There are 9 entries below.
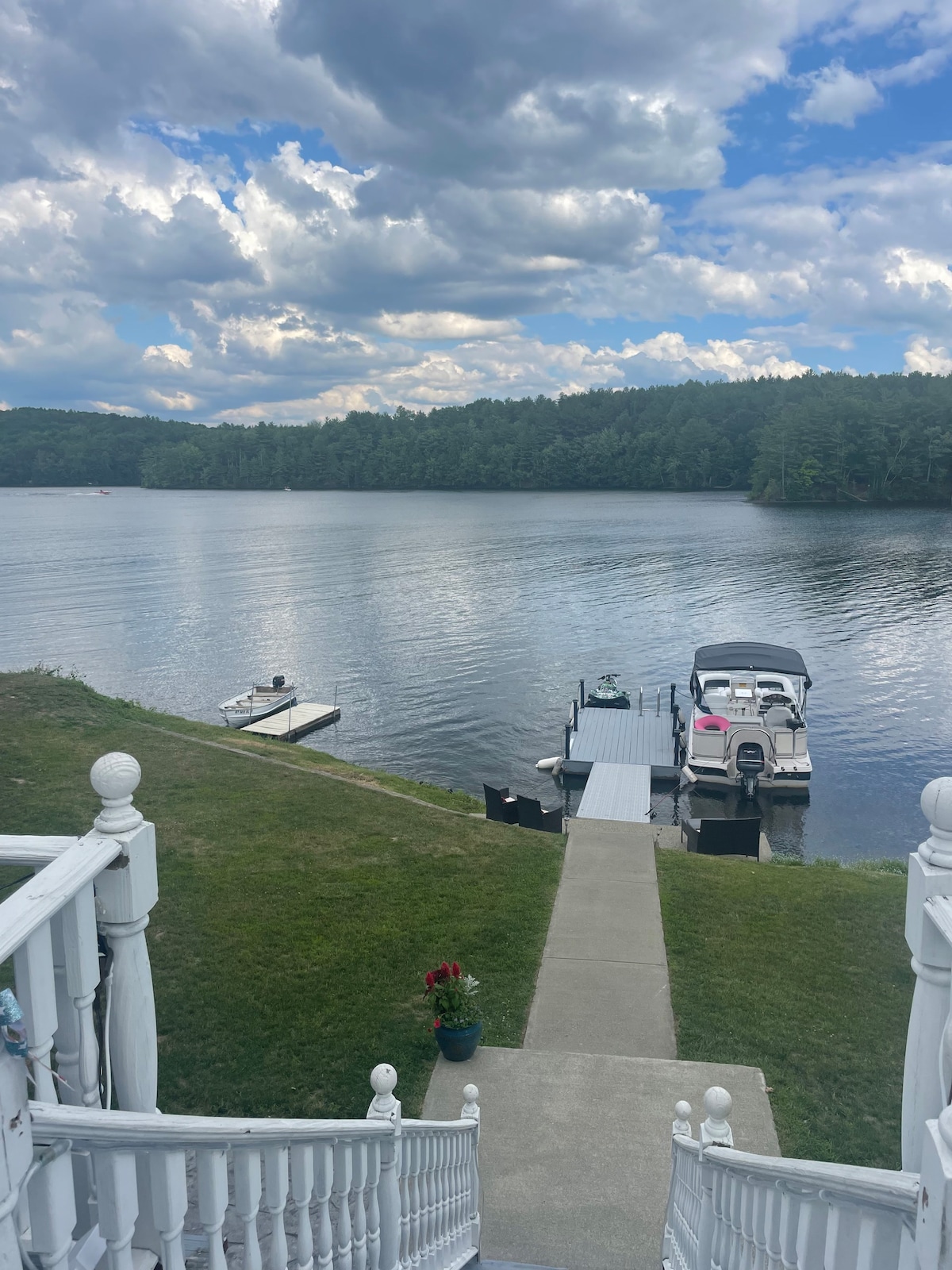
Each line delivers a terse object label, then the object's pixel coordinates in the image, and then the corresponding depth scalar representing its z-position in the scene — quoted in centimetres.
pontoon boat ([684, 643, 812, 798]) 2605
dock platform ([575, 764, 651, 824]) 2217
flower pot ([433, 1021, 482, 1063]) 775
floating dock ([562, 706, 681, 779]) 2700
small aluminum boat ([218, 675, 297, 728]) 3266
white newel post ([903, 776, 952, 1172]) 261
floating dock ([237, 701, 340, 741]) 3083
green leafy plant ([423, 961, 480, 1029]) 776
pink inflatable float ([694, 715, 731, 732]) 2688
